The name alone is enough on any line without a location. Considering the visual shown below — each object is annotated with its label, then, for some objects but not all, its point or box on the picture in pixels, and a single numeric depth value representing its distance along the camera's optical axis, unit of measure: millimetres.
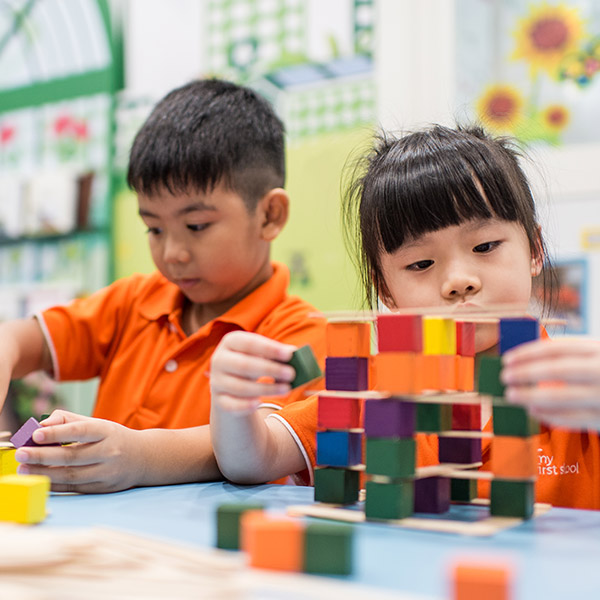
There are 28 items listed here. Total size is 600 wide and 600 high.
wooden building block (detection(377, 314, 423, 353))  600
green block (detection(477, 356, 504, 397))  596
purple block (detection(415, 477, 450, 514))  636
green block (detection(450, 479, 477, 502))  697
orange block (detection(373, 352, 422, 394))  596
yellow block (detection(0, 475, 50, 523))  584
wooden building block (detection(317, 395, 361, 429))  667
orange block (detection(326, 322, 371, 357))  665
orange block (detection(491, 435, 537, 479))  600
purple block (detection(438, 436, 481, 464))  695
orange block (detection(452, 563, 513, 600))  368
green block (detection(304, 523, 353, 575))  441
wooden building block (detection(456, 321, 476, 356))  701
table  442
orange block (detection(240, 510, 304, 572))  439
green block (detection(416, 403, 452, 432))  645
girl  830
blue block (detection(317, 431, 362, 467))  669
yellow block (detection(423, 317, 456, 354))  627
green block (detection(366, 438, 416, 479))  592
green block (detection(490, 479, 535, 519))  613
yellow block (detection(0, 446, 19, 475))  807
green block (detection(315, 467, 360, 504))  669
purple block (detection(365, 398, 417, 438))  596
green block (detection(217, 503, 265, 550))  498
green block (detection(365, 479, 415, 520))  599
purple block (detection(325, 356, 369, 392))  658
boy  1160
